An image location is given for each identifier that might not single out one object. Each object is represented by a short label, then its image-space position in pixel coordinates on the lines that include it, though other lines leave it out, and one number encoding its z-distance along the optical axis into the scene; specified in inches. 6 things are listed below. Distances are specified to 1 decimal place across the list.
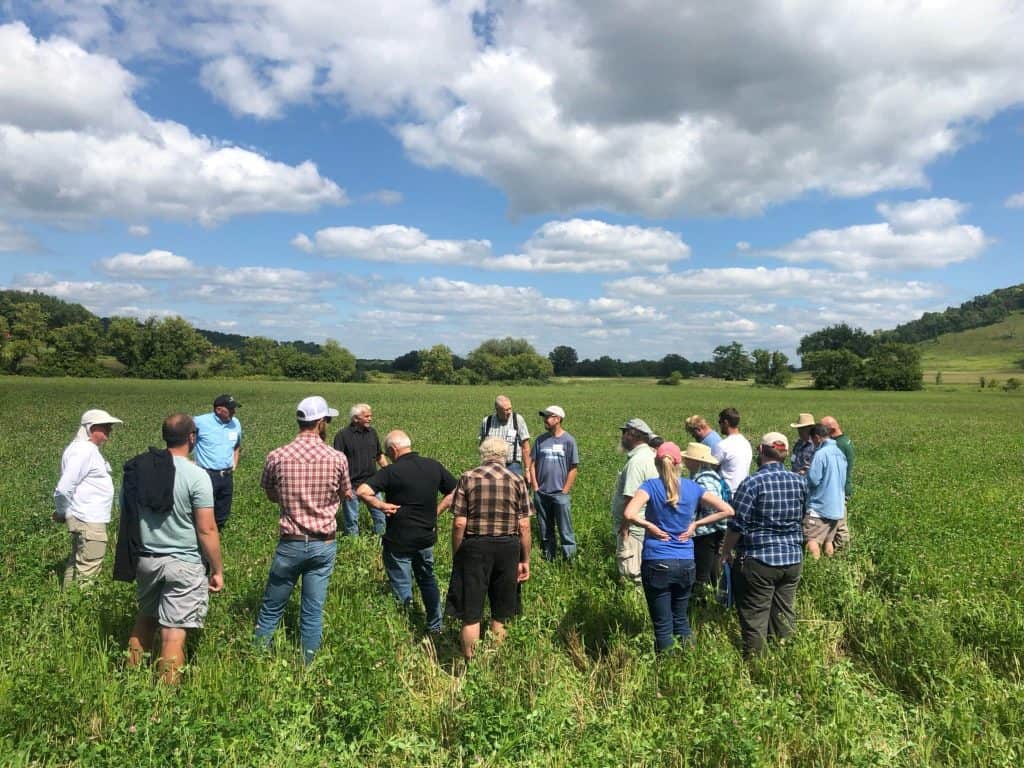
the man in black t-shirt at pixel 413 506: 223.6
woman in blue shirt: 202.8
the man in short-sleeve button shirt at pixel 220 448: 344.8
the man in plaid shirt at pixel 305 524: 197.3
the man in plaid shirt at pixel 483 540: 203.8
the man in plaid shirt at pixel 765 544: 203.8
